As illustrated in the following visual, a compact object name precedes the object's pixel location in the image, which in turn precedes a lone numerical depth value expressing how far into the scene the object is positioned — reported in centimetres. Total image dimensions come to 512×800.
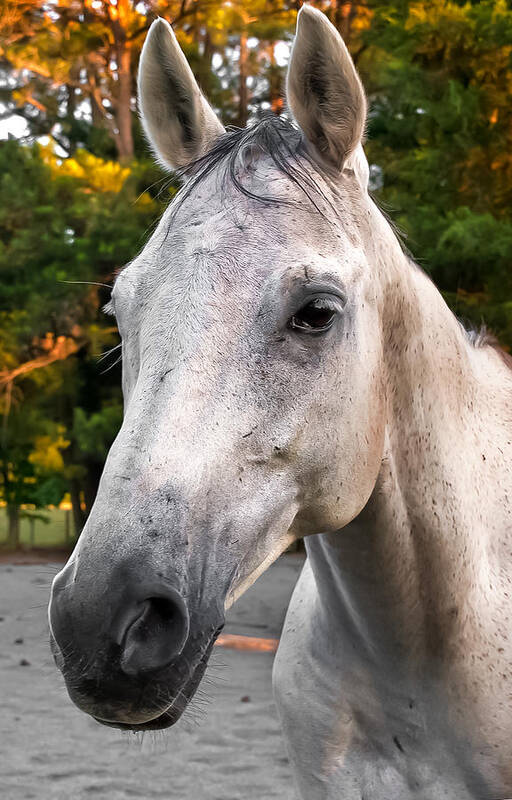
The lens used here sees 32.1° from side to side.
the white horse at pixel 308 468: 154
